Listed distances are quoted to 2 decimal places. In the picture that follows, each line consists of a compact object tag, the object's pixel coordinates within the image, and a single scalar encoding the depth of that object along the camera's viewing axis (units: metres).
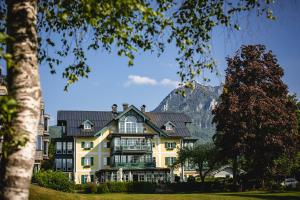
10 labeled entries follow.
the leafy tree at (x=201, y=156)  60.03
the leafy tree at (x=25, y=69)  5.28
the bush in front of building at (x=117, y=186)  52.91
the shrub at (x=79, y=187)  55.66
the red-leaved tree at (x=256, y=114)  45.84
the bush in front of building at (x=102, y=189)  51.96
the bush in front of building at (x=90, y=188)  51.25
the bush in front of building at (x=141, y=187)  54.53
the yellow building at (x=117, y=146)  70.75
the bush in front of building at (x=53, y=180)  37.44
